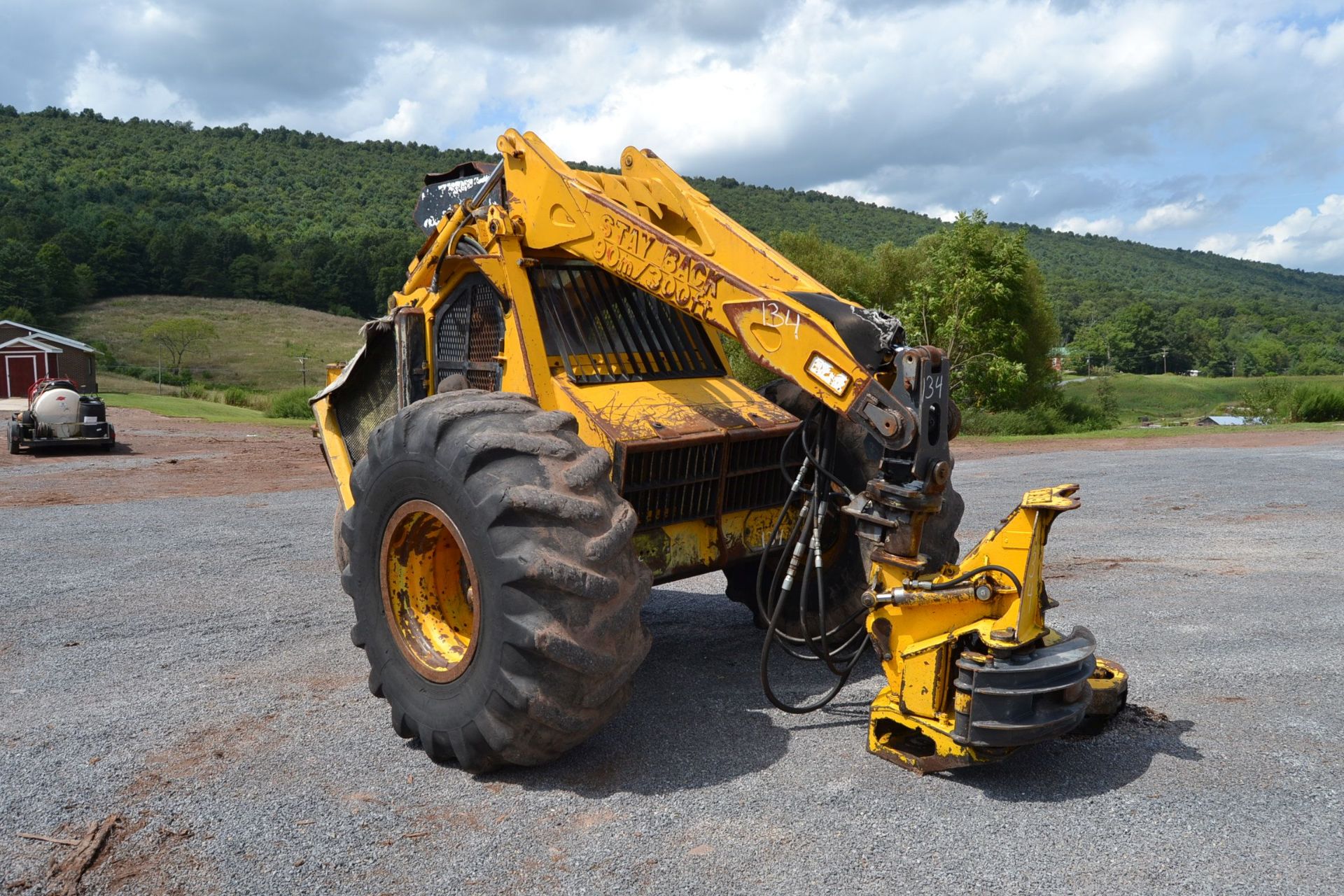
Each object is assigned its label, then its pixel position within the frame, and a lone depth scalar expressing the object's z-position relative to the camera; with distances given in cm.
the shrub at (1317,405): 2992
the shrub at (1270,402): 3128
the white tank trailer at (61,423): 2183
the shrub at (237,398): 4703
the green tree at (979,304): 3284
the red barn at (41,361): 5175
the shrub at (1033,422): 2902
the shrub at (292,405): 3788
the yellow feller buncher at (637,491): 424
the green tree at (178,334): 7269
